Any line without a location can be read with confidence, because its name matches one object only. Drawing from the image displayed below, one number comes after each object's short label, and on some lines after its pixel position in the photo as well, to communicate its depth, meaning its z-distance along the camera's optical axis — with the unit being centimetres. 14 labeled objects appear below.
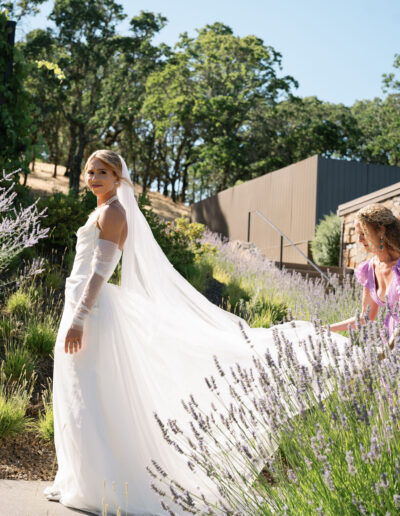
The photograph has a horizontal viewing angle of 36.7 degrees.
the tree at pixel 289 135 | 2970
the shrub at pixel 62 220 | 823
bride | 318
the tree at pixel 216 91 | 2906
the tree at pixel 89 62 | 2931
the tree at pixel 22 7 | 2634
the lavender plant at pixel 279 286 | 668
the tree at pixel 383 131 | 3033
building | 1706
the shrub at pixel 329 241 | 1486
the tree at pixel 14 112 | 845
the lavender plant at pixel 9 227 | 483
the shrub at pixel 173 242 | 872
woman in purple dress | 325
